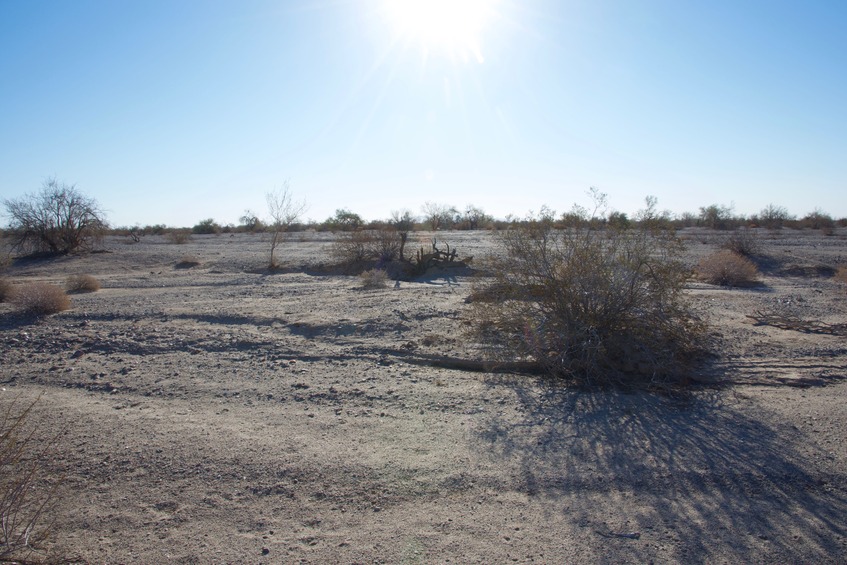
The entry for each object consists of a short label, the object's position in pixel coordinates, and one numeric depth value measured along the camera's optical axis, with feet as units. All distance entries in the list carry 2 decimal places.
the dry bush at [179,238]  130.00
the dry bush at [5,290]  46.47
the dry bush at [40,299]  39.75
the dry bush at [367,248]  75.31
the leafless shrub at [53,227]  92.38
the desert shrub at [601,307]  24.72
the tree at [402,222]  105.40
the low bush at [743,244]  75.00
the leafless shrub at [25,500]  11.64
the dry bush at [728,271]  54.90
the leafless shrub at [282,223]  90.74
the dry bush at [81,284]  54.39
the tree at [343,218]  144.13
